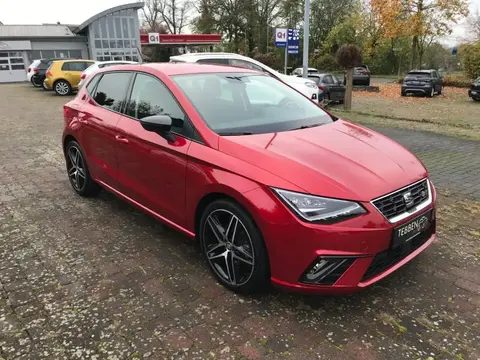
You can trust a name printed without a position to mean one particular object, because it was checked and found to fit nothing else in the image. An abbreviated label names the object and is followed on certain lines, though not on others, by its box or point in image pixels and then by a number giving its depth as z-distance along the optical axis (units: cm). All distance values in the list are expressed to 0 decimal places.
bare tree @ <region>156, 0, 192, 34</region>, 5553
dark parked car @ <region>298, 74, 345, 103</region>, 1728
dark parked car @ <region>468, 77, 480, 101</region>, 1958
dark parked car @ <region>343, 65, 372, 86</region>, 3053
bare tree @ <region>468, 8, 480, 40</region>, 3416
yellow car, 1945
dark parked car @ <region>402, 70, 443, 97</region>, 2214
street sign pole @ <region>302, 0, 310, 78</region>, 1339
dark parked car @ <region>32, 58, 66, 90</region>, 2302
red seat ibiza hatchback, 251
